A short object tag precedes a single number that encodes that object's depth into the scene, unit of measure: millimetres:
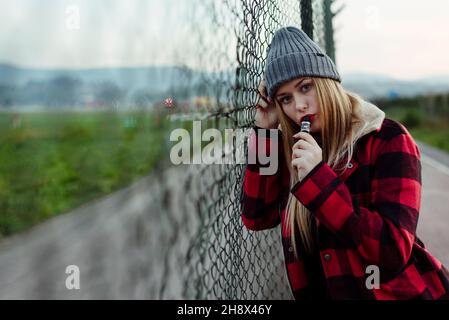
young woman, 1215
